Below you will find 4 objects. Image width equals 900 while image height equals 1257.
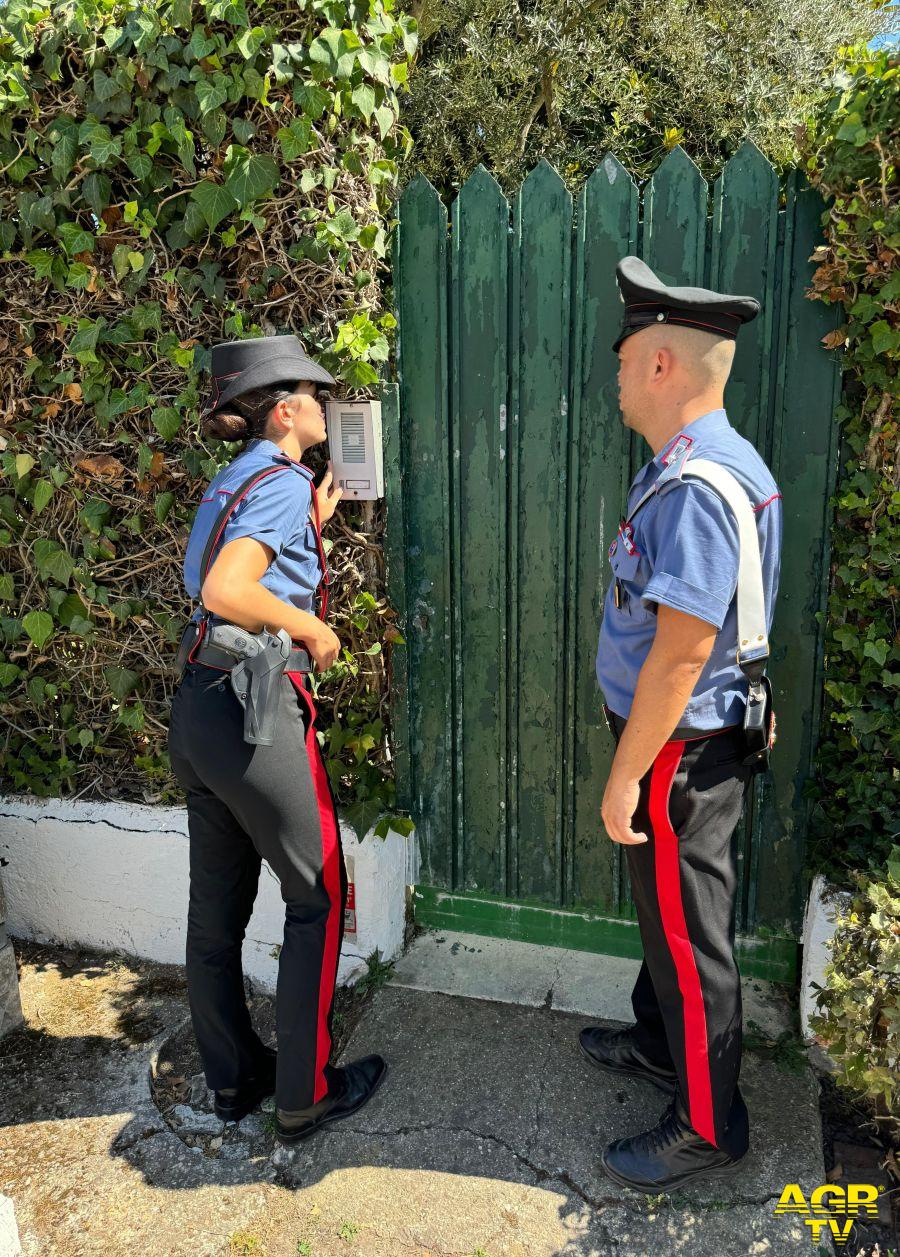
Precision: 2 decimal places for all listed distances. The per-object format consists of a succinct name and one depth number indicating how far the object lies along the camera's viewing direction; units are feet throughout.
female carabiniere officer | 7.61
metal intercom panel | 9.57
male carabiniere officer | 6.60
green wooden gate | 8.71
